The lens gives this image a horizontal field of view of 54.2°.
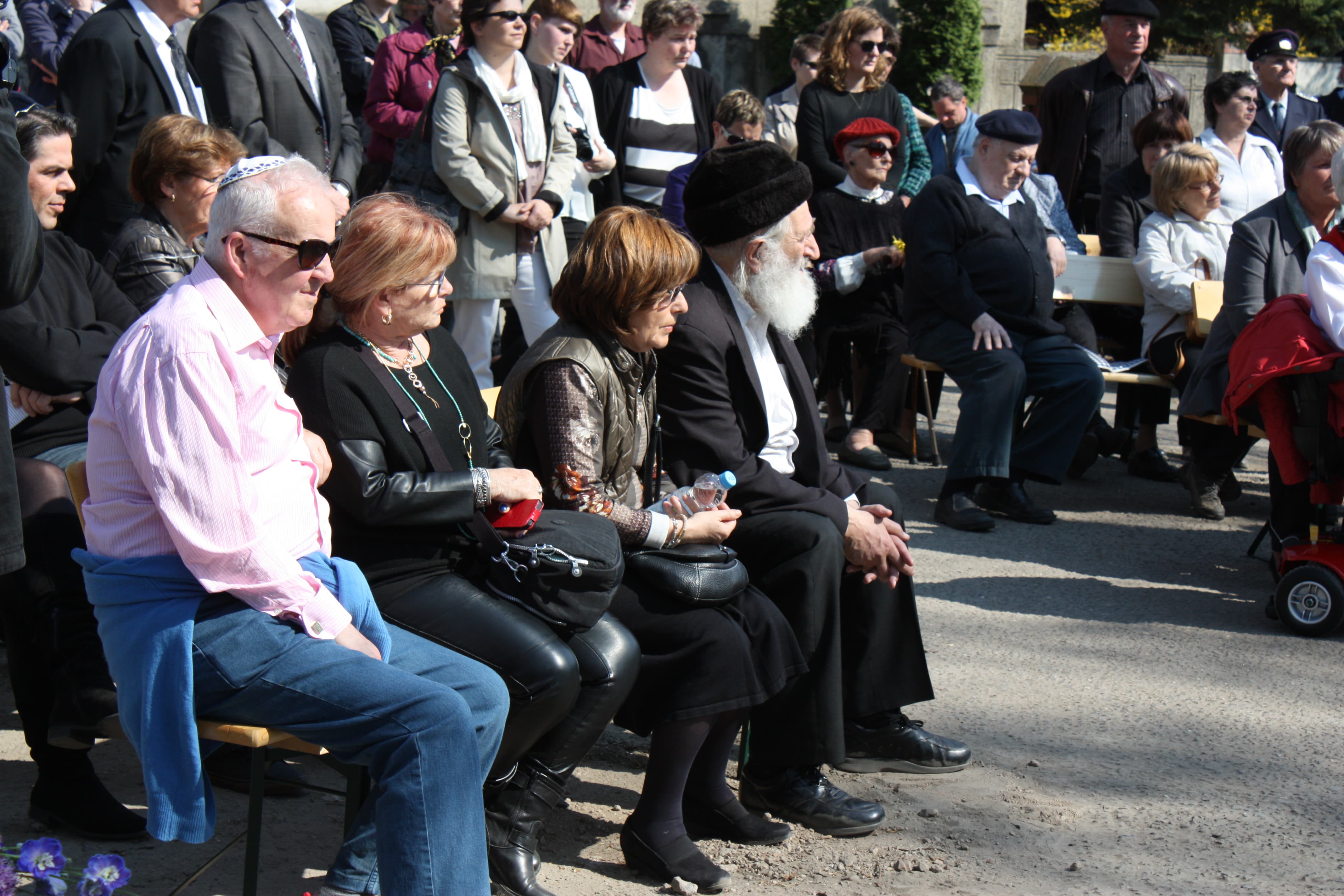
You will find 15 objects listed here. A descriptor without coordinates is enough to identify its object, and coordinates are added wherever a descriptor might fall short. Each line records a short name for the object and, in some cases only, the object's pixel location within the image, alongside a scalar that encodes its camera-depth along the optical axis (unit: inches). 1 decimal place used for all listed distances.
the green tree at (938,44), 621.6
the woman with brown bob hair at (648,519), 121.1
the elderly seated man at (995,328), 253.9
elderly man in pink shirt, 92.9
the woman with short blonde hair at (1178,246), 279.4
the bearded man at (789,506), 132.6
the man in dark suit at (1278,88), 370.9
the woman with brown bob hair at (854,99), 318.3
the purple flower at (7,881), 79.6
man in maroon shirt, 365.7
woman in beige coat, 236.2
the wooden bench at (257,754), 95.9
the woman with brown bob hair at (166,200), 157.2
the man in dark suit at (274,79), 214.5
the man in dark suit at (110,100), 193.8
